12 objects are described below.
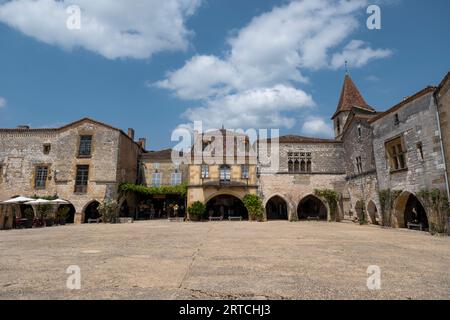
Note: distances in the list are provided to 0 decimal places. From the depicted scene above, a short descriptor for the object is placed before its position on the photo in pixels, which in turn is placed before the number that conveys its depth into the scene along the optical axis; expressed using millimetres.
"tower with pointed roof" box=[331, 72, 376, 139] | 26603
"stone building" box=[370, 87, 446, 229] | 12820
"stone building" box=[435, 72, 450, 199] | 12117
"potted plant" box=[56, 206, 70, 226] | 19016
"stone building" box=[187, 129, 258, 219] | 21688
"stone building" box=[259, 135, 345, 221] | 21797
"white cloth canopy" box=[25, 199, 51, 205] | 16288
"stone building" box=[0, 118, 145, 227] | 20953
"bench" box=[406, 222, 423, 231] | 13730
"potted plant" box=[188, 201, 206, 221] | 20812
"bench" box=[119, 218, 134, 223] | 20109
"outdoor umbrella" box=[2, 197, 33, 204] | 15176
